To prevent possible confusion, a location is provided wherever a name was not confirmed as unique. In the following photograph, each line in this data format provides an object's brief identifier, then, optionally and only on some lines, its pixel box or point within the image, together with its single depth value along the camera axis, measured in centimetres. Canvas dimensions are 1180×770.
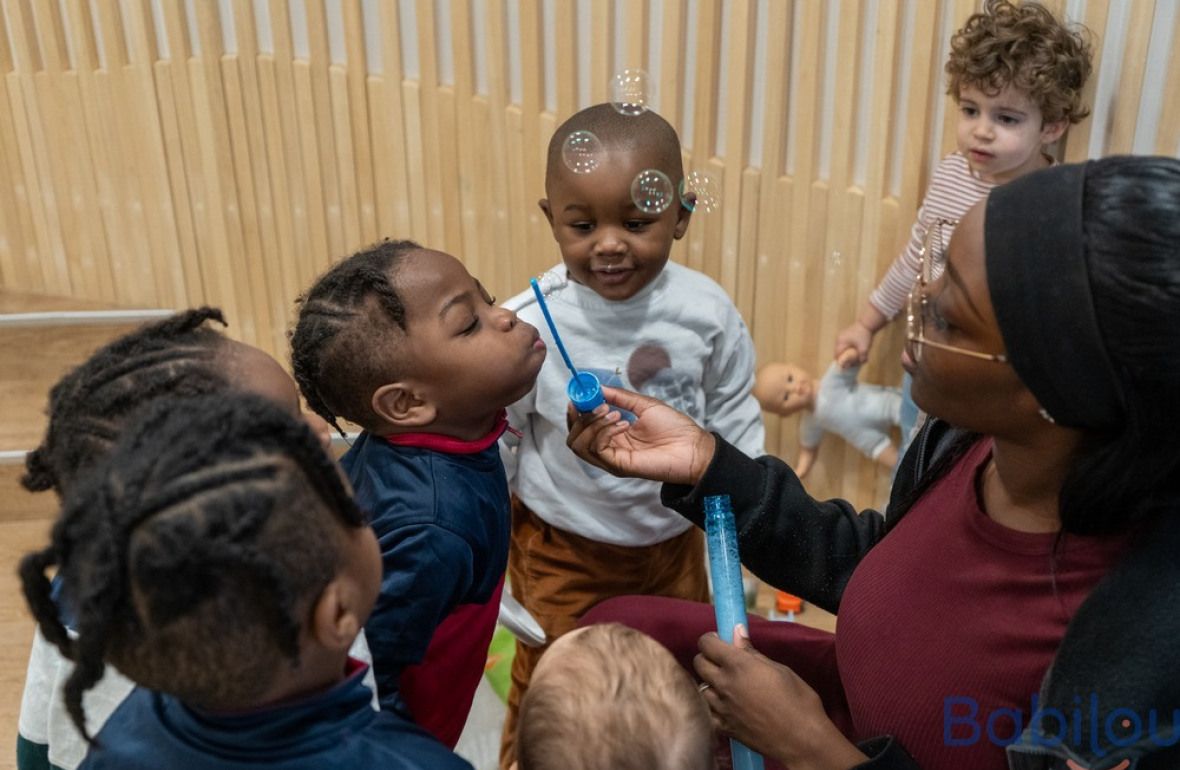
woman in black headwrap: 104
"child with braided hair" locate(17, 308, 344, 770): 120
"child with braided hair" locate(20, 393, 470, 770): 89
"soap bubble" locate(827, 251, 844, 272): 264
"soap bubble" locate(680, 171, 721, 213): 201
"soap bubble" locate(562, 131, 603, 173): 188
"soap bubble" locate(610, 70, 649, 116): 213
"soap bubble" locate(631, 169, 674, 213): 185
